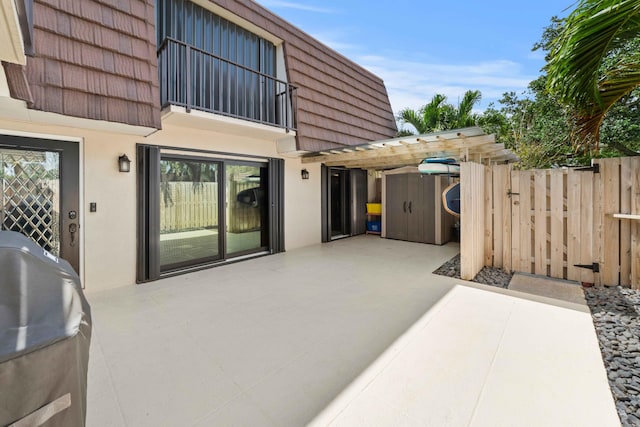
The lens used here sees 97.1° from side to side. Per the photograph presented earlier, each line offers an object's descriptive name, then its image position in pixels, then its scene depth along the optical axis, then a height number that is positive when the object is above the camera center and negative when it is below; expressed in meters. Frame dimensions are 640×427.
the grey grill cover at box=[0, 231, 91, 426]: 1.01 -0.52
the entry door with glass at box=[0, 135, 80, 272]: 3.76 +0.27
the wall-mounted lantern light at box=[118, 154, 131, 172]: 4.46 +0.75
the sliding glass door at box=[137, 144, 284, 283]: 4.73 +0.02
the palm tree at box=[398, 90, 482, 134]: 9.81 +3.38
